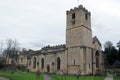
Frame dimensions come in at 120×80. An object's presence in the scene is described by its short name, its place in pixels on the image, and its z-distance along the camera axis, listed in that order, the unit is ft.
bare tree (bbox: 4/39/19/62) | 120.46
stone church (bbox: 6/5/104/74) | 71.64
